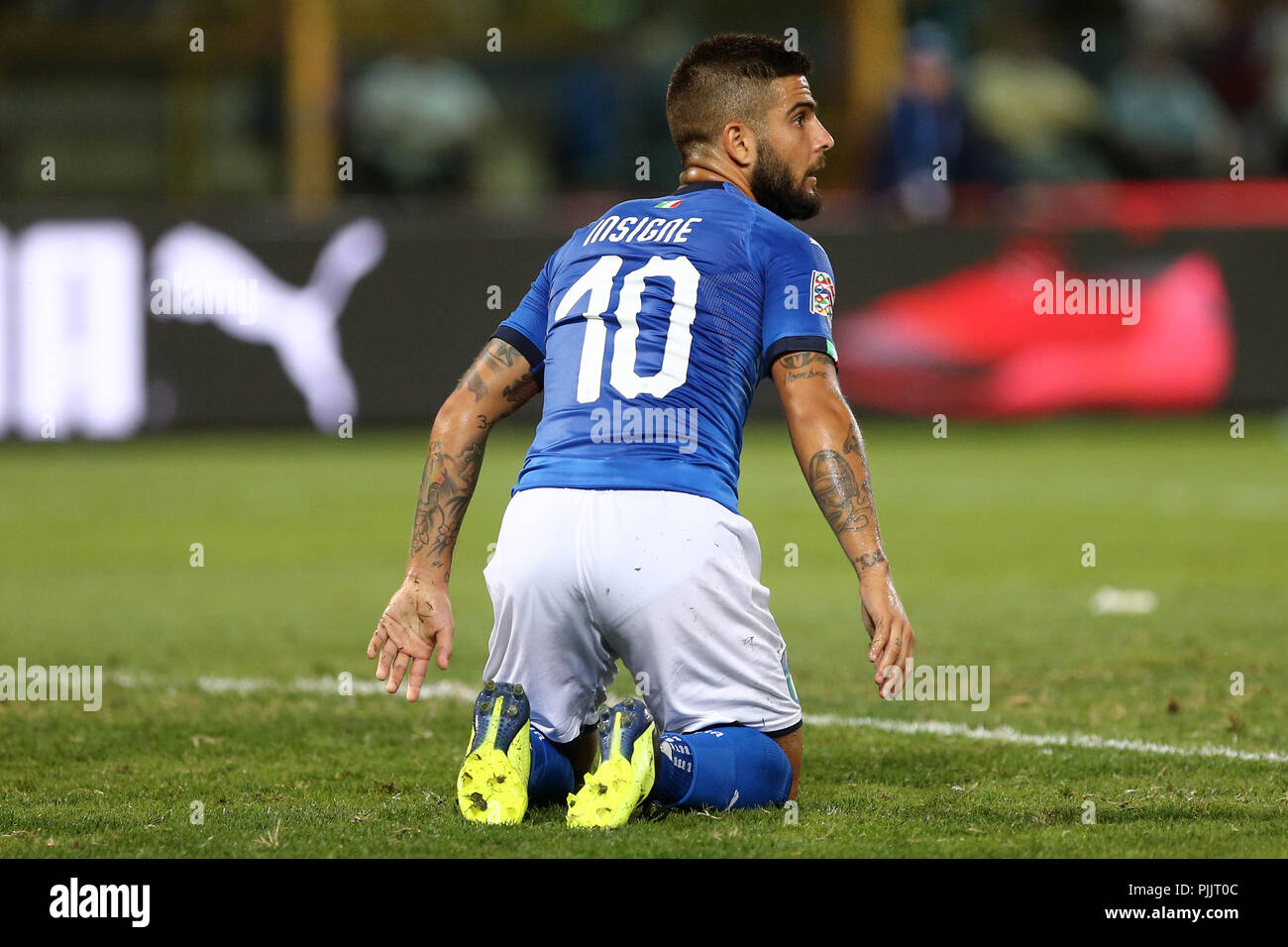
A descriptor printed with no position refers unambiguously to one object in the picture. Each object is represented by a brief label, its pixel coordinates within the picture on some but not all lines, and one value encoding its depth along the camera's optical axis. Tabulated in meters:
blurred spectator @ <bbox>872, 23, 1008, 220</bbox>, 16.14
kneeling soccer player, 4.33
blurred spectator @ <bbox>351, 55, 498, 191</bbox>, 16.89
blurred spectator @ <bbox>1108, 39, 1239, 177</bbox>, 17.31
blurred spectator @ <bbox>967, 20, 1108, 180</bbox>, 17.77
